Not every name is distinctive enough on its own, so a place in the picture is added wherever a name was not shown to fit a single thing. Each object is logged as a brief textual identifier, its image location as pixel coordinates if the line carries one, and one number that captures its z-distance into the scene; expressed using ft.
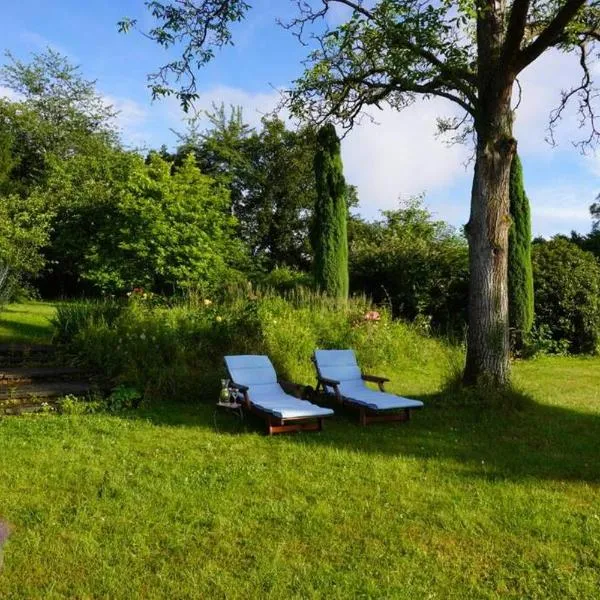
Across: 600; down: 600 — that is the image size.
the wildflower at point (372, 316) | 35.14
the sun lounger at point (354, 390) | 21.35
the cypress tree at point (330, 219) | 45.60
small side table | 21.53
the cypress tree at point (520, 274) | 40.42
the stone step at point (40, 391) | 22.59
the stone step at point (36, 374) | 24.66
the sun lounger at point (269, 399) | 19.66
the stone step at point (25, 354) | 27.68
